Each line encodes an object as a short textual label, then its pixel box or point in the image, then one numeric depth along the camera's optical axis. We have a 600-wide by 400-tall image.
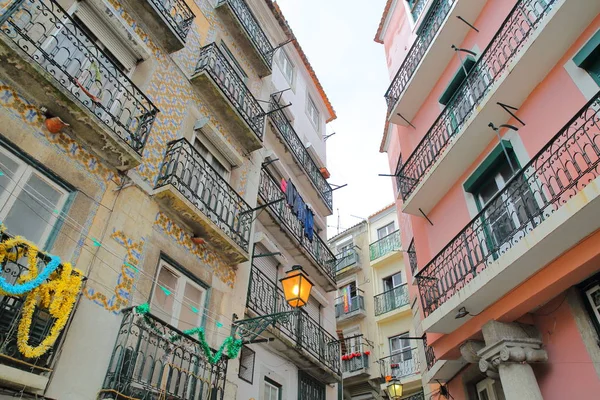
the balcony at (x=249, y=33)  12.60
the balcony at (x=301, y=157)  14.44
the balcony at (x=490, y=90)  7.77
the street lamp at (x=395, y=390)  13.73
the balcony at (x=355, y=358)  20.33
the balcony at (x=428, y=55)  11.30
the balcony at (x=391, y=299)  21.42
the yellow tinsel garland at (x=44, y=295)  4.88
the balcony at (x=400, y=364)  19.12
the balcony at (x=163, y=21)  9.02
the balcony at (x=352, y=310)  22.52
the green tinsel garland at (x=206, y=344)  6.35
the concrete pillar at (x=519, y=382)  6.95
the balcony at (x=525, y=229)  6.33
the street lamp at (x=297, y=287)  7.84
